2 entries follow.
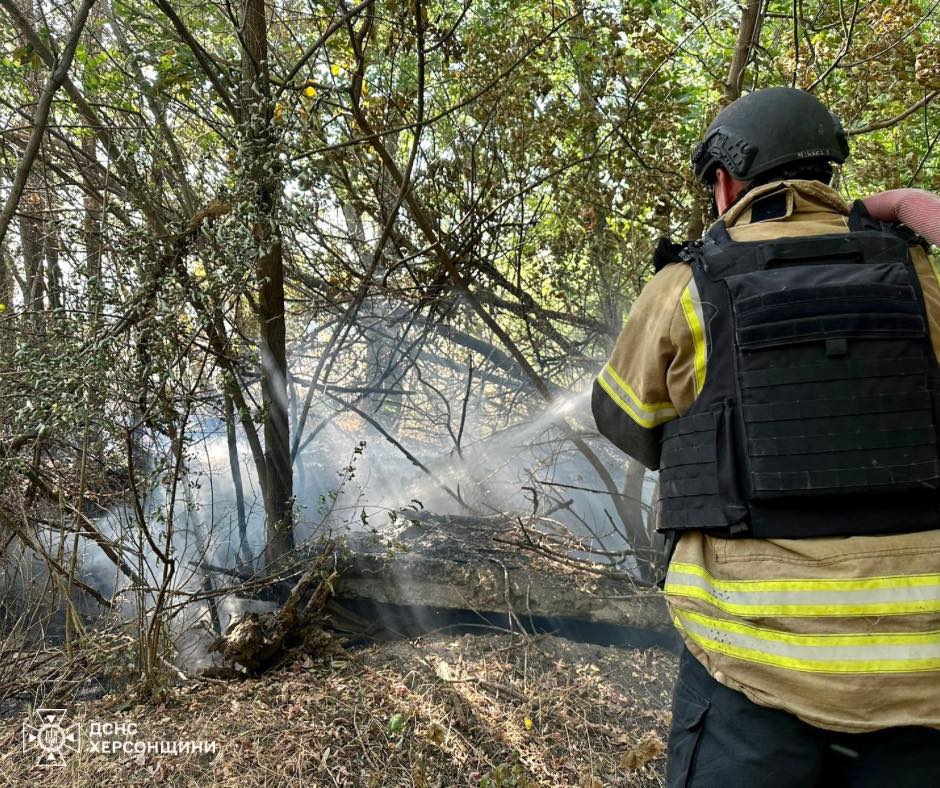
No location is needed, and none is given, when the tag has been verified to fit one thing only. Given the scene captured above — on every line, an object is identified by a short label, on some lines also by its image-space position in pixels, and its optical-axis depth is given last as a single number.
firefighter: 1.38
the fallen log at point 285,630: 3.45
